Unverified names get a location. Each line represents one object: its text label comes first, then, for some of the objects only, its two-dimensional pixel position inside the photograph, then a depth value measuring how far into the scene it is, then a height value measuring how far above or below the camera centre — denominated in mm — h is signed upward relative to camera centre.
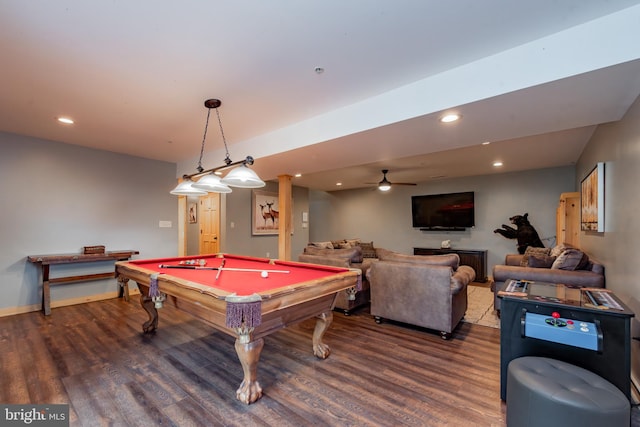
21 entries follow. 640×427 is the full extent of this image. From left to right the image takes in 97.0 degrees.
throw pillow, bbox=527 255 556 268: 3467 -579
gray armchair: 3078 -876
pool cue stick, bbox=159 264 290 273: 2838 -581
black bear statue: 5773 -378
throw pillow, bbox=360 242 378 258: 5968 -794
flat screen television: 6691 +81
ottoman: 1286 -876
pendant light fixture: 2594 +315
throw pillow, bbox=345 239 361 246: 6305 -649
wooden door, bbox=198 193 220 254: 6690 -238
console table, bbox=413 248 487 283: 6180 -1003
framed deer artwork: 7004 +15
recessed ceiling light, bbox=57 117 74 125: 3295 +1101
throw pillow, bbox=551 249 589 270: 3117 -505
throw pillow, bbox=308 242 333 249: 5123 -581
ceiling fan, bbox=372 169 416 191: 6086 +647
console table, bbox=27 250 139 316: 3895 -717
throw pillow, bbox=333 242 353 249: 5693 -645
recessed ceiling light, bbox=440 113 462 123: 2385 +833
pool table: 1845 -601
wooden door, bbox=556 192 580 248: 4633 -72
